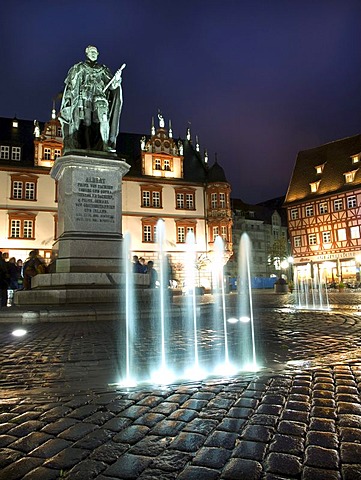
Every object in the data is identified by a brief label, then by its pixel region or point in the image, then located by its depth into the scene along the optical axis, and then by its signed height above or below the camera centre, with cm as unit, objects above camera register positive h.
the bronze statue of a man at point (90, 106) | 1222 +583
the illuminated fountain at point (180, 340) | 414 -74
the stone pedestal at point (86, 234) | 980 +166
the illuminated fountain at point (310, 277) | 4024 +100
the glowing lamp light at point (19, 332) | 644 -58
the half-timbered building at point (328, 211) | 3912 +784
